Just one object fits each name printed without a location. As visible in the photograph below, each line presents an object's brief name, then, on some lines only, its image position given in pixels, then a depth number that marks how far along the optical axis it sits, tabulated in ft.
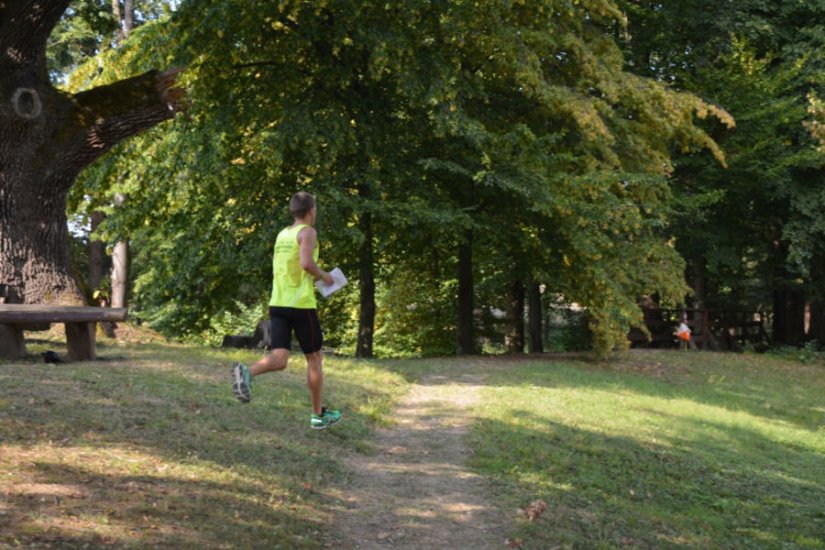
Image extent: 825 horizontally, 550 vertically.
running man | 24.06
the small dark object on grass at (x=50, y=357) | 35.70
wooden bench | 33.60
